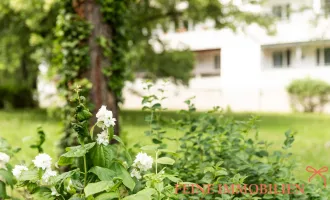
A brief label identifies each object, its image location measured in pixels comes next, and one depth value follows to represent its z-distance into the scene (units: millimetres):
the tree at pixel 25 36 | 13380
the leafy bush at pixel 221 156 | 2621
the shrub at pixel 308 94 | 23000
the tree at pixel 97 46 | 5047
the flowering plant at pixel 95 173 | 2010
